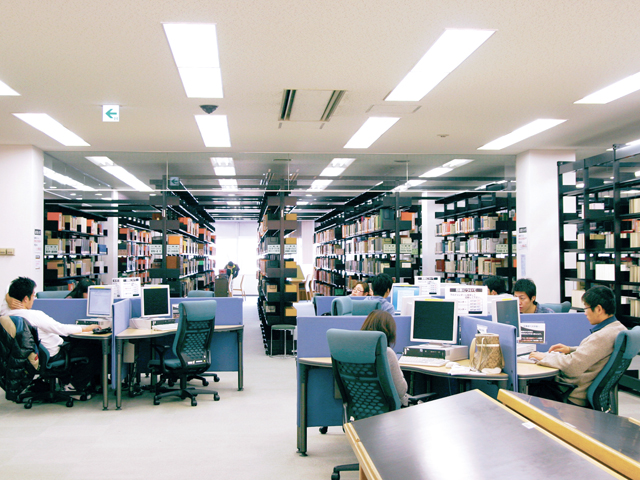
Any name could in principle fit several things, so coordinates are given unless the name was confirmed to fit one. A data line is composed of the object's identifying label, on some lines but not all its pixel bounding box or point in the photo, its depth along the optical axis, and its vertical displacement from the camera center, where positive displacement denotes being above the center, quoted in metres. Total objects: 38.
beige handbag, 3.62 -0.68
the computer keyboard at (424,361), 3.81 -0.79
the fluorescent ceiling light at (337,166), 8.70 +1.62
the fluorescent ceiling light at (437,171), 9.19 +1.55
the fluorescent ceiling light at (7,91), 4.98 +1.67
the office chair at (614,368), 3.47 -0.78
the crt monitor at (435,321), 4.18 -0.54
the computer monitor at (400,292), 6.17 -0.43
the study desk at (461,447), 1.30 -0.55
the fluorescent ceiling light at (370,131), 6.35 +1.67
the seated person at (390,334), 3.34 -0.52
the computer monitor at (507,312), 4.19 -0.46
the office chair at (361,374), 3.23 -0.76
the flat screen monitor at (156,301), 5.84 -0.49
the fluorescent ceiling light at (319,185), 8.92 +1.27
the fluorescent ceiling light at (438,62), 3.96 +1.68
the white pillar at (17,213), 7.36 +0.66
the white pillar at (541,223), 7.83 +0.49
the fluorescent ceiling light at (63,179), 7.94 +1.27
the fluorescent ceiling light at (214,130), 6.22 +1.68
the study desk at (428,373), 3.50 -0.82
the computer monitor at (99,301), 5.74 -0.47
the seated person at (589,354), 3.57 -0.70
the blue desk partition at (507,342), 3.47 -0.60
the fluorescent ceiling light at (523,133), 6.45 +1.66
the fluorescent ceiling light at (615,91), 5.03 +1.68
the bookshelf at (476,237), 8.80 +0.36
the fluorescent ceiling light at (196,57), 3.85 +1.68
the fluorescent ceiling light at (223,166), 8.55 +1.62
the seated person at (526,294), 4.92 -0.37
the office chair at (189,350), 5.37 -0.98
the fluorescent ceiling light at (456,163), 8.71 +1.62
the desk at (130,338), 5.25 -0.83
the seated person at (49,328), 5.17 -0.71
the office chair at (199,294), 7.26 -0.51
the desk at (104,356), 5.22 -0.99
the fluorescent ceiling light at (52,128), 6.05 +1.67
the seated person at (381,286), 5.68 -0.33
